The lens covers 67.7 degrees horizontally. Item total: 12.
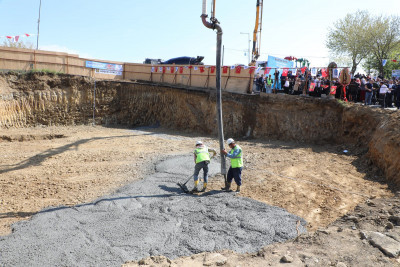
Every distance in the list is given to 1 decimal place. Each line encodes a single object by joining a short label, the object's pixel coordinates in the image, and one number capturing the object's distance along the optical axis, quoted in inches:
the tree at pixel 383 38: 1205.1
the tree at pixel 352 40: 1274.6
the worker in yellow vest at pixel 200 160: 373.1
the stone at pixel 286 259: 214.8
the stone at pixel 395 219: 278.2
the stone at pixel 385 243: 224.4
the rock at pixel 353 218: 291.3
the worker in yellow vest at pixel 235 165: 369.1
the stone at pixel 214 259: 219.8
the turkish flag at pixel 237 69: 804.7
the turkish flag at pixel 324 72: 662.5
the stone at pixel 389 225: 264.5
